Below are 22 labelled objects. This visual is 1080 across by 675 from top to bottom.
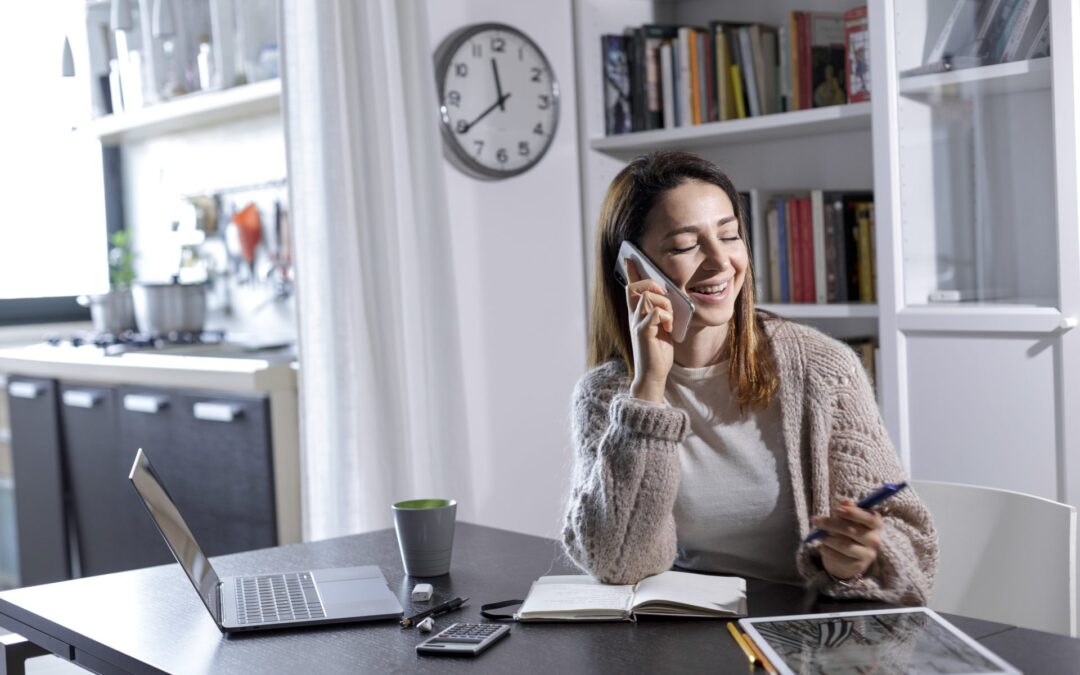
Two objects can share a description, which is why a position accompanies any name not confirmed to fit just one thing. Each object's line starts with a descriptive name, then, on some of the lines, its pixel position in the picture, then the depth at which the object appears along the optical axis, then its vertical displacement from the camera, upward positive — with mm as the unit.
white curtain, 2824 +44
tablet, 1037 -360
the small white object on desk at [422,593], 1357 -362
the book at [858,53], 2820 +481
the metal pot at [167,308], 3855 -57
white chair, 1512 -411
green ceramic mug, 1473 -325
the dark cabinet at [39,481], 3584 -567
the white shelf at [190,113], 3428 +569
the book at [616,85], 3336 +516
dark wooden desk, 1128 -371
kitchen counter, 2918 -201
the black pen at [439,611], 1275 -368
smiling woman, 1404 -222
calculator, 1166 -365
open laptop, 1283 -359
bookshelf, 2418 -12
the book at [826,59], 3010 +501
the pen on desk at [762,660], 1052 -361
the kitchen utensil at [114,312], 4090 -62
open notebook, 1254 -363
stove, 3646 -158
